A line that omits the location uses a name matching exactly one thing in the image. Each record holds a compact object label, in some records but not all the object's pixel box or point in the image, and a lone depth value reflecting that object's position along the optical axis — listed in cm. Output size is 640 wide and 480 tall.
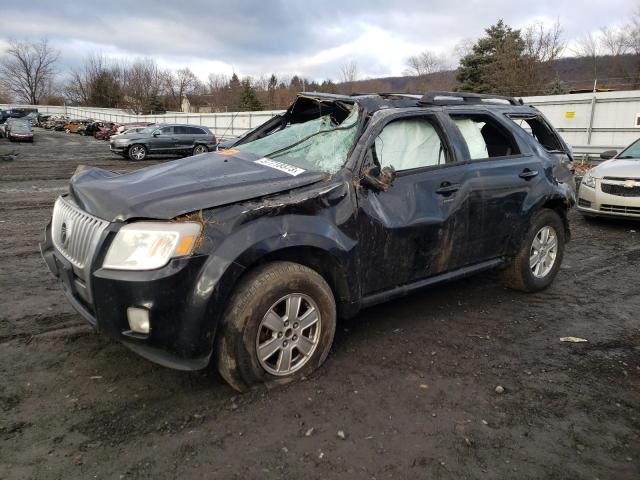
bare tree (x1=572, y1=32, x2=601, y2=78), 4297
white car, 779
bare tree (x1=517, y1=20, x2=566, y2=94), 3734
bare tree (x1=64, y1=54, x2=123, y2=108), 9019
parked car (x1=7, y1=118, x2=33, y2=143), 3441
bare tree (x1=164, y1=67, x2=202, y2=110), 9019
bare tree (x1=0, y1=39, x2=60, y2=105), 10056
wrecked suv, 269
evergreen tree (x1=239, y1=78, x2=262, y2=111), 5288
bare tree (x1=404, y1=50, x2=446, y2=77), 5584
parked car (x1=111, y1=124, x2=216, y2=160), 2322
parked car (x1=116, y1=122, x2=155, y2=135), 3647
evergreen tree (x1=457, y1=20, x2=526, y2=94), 3719
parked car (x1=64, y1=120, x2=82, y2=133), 5439
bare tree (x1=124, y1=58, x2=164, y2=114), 8775
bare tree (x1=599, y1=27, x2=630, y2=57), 4116
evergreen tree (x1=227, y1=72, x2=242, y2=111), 5971
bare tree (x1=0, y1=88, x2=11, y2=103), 10144
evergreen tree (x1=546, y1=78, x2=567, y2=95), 3095
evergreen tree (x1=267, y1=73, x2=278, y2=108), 5768
